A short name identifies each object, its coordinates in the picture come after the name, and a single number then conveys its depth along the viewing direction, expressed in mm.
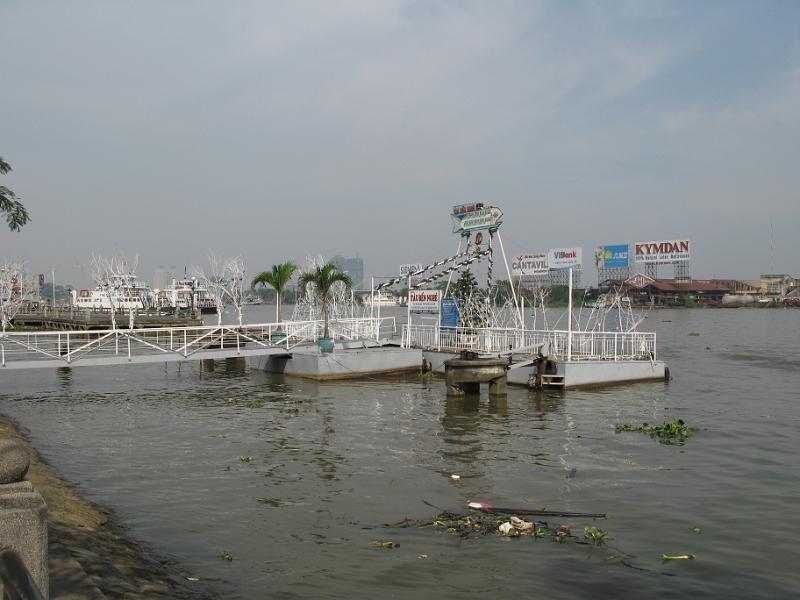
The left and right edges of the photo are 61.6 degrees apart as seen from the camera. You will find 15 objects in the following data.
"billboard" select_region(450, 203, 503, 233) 32344
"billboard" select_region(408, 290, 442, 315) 33031
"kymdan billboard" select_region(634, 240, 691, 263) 28453
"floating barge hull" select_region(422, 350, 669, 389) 25234
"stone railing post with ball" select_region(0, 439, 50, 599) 4129
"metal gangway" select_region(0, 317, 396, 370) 23297
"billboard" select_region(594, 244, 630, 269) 27875
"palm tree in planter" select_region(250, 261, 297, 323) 34875
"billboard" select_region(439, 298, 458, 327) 31281
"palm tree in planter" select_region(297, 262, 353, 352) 30422
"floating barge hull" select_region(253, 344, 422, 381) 27656
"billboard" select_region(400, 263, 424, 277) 35750
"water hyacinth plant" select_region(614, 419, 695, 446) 16703
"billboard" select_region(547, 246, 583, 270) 27297
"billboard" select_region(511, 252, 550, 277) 29156
